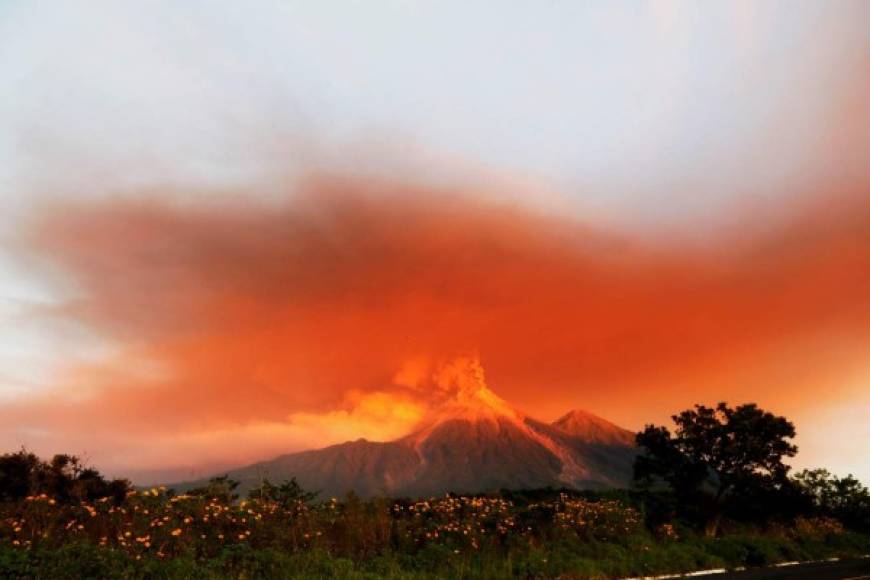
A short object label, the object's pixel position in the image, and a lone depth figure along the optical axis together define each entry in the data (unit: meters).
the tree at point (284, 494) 16.58
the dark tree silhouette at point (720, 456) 31.77
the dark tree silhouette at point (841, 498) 38.91
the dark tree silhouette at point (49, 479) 21.06
